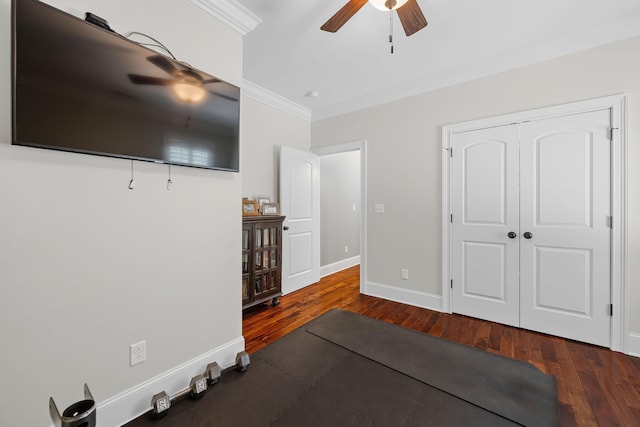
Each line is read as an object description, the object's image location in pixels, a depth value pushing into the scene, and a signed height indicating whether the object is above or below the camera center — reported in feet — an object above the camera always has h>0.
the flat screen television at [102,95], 3.59 +1.96
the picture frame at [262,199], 10.88 +0.54
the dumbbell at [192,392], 4.65 -3.46
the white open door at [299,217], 11.51 -0.23
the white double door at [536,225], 7.27 -0.41
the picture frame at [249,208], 9.77 +0.16
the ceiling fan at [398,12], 4.99 +4.00
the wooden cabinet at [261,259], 9.25 -1.81
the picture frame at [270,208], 10.48 +0.16
